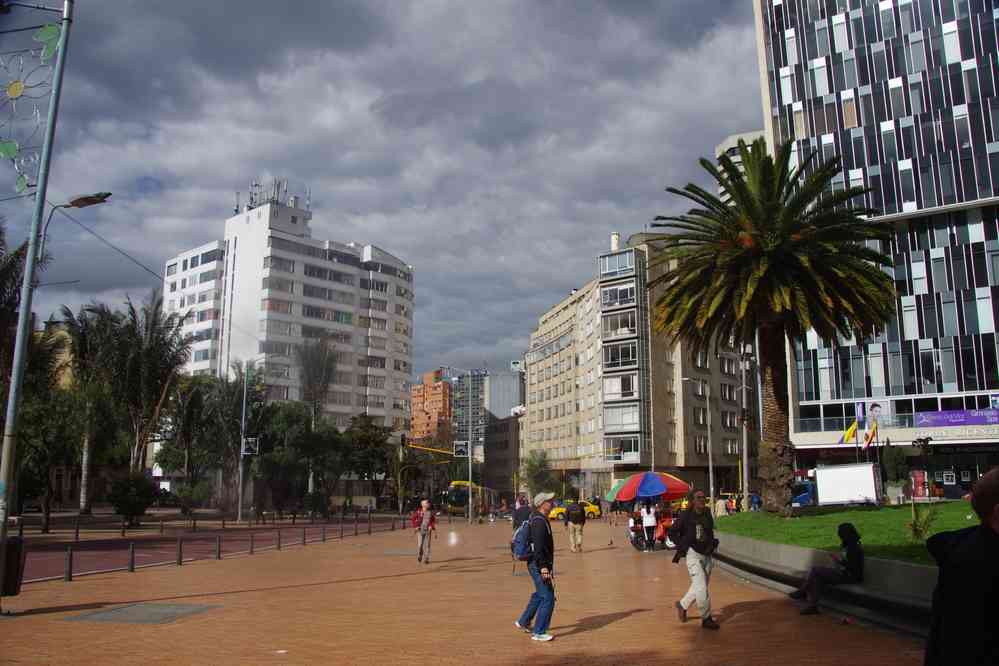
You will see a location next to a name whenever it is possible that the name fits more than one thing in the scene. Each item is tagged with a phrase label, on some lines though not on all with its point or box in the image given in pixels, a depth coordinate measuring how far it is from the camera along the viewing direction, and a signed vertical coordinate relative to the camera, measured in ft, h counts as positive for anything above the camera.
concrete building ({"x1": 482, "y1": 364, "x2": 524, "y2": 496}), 402.11 +26.19
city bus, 227.30 -4.56
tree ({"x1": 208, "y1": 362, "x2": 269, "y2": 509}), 185.06 +13.73
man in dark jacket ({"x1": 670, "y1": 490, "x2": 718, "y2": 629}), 33.83 -2.91
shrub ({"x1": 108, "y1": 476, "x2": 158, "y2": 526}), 118.62 -2.01
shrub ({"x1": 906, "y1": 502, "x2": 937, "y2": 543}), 43.95 -2.58
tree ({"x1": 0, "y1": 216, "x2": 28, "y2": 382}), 93.15 +22.75
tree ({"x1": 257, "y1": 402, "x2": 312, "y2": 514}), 173.88 +6.04
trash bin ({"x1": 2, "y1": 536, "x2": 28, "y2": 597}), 38.42 -3.99
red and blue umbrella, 94.53 -0.69
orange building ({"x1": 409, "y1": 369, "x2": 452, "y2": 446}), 490.53 +31.63
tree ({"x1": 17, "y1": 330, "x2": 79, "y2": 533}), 118.52 +8.87
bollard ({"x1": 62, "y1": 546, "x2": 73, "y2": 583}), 53.83 -5.74
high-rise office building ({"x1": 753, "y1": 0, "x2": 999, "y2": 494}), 178.29 +62.85
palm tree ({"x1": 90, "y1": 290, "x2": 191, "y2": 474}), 154.10 +22.46
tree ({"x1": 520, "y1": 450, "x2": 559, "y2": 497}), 269.44 +2.22
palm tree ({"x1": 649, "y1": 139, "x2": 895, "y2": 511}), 78.54 +20.11
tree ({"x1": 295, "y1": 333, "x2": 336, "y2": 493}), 281.95 +39.85
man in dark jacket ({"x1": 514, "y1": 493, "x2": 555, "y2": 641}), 31.50 -3.73
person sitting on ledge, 35.78 -3.99
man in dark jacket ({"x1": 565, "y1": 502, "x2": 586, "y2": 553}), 86.38 -4.46
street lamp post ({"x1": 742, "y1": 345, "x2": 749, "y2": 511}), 134.62 +2.63
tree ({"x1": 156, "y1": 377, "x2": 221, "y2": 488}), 192.85 +11.57
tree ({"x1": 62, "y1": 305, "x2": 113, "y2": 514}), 141.28 +22.16
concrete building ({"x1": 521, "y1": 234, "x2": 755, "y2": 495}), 242.78 +26.42
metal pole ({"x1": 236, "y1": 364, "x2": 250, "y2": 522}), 153.07 -0.75
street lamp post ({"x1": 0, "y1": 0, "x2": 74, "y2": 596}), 39.88 +9.84
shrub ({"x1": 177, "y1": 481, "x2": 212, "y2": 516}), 167.12 -2.75
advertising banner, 173.06 +13.06
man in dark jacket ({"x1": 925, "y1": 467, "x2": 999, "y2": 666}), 10.44 -1.46
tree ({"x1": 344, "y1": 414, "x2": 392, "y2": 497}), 247.50 +10.72
